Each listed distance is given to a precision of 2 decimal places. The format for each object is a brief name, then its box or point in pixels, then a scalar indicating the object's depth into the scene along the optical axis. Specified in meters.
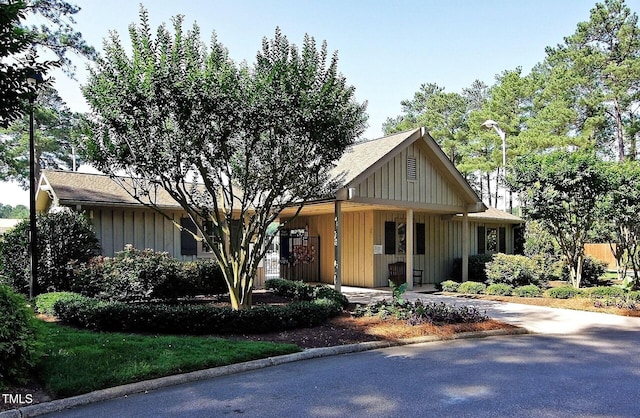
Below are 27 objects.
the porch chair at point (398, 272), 17.18
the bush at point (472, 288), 15.39
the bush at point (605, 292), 13.14
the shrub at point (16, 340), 5.40
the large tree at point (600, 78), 29.61
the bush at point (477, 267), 18.55
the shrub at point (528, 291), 14.47
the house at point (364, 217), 13.88
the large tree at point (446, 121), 38.72
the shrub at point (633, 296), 12.51
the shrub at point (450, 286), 16.02
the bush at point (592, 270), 18.59
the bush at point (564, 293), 13.83
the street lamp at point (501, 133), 20.67
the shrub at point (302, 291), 11.40
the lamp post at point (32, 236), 10.45
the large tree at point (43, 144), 29.23
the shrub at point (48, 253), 11.61
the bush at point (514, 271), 15.93
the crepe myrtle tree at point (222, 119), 8.72
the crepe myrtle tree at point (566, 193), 14.20
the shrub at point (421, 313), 9.55
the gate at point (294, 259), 18.67
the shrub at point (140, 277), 10.94
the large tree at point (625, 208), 14.98
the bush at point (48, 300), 9.86
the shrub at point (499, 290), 15.10
